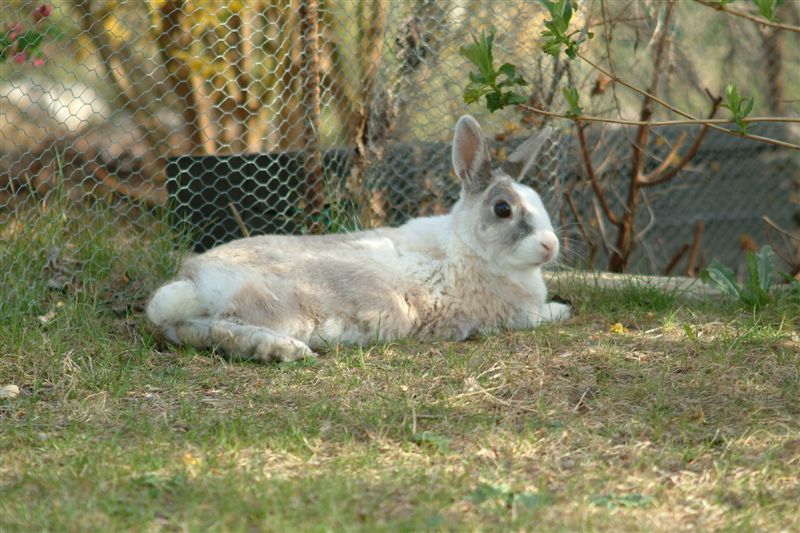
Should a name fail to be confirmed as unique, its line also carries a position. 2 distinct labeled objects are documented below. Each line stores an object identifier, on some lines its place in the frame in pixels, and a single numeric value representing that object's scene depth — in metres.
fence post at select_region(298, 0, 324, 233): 10.21
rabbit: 7.37
